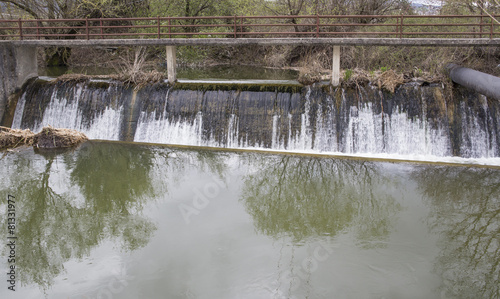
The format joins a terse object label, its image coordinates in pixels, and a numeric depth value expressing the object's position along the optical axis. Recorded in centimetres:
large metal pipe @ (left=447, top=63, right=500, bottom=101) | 1043
